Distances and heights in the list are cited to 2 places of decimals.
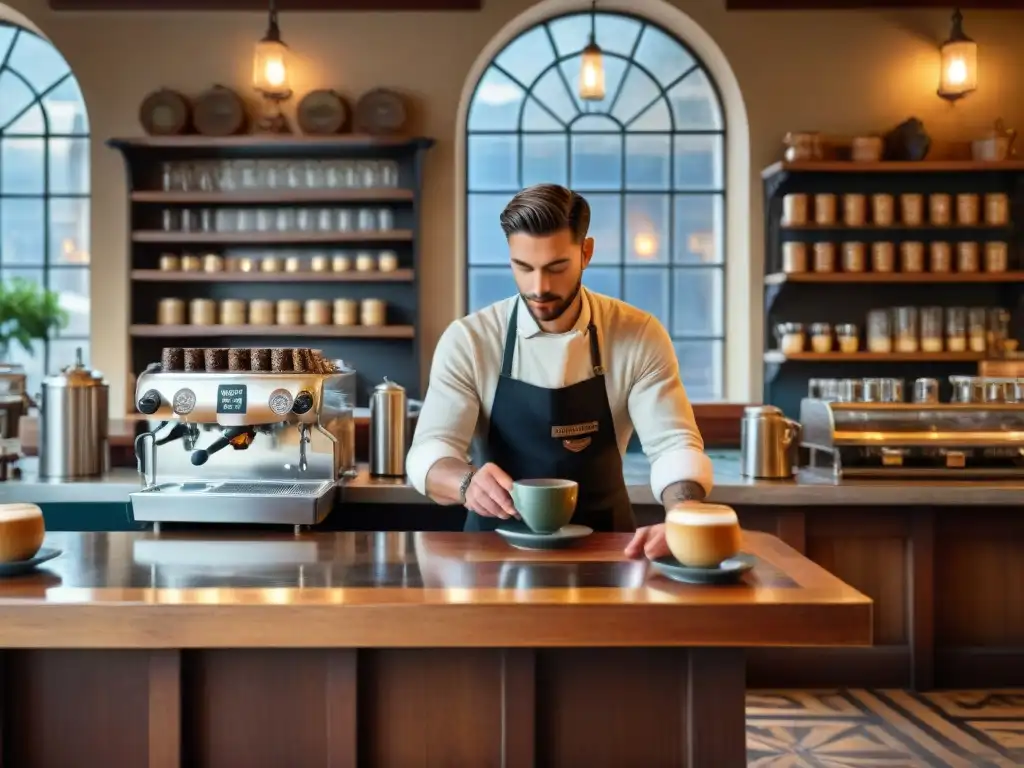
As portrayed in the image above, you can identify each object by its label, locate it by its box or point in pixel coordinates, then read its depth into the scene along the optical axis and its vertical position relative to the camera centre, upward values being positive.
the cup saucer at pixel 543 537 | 1.83 -0.26
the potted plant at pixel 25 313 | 5.45 +0.42
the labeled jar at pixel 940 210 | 5.15 +0.90
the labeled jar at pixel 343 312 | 5.24 +0.40
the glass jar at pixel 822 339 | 5.13 +0.25
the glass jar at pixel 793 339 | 5.13 +0.25
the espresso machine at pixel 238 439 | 2.39 -0.12
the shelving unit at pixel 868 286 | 5.44 +0.55
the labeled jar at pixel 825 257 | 5.13 +0.66
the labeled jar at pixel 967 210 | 5.16 +0.90
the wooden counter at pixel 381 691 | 1.57 -0.48
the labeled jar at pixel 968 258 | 5.14 +0.66
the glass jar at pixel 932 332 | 5.07 +0.28
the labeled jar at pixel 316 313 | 5.23 +0.40
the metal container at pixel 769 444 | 3.26 -0.17
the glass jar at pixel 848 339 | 5.13 +0.25
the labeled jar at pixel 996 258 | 5.15 +0.66
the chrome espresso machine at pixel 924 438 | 3.26 -0.16
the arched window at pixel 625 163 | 5.82 +1.30
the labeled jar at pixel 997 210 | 5.15 +0.90
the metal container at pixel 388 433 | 3.20 -0.13
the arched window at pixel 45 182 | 5.84 +1.20
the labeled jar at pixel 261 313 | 5.23 +0.40
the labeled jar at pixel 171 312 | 5.30 +0.41
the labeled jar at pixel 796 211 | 5.15 +0.90
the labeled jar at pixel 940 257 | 5.14 +0.66
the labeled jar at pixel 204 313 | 5.27 +0.40
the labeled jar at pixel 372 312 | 5.27 +0.40
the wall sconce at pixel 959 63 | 5.21 +1.66
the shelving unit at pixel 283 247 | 5.24 +0.77
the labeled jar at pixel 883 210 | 5.14 +0.90
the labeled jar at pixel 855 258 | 5.12 +0.66
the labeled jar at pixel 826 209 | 5.14 +0.91
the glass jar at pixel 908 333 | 5.10 +0.28
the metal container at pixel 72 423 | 3.04 -0.10
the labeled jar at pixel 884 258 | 5.13 +0.66
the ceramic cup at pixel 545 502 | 1.82 -0.20
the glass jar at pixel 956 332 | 5.08 +0.28
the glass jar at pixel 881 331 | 5.12 +0.29
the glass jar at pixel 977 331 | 5.09 +0.29
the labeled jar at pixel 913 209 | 5.15 +0.91
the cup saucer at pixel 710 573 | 1.56 -0.28
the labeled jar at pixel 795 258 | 5.14 +0.66
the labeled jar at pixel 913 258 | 5.14 +0.66
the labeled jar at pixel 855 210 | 5.14 +0.90
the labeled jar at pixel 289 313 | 5.23 +0.40
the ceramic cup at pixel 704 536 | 1.57 -0.23
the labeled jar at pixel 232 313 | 5.24 +0.40
